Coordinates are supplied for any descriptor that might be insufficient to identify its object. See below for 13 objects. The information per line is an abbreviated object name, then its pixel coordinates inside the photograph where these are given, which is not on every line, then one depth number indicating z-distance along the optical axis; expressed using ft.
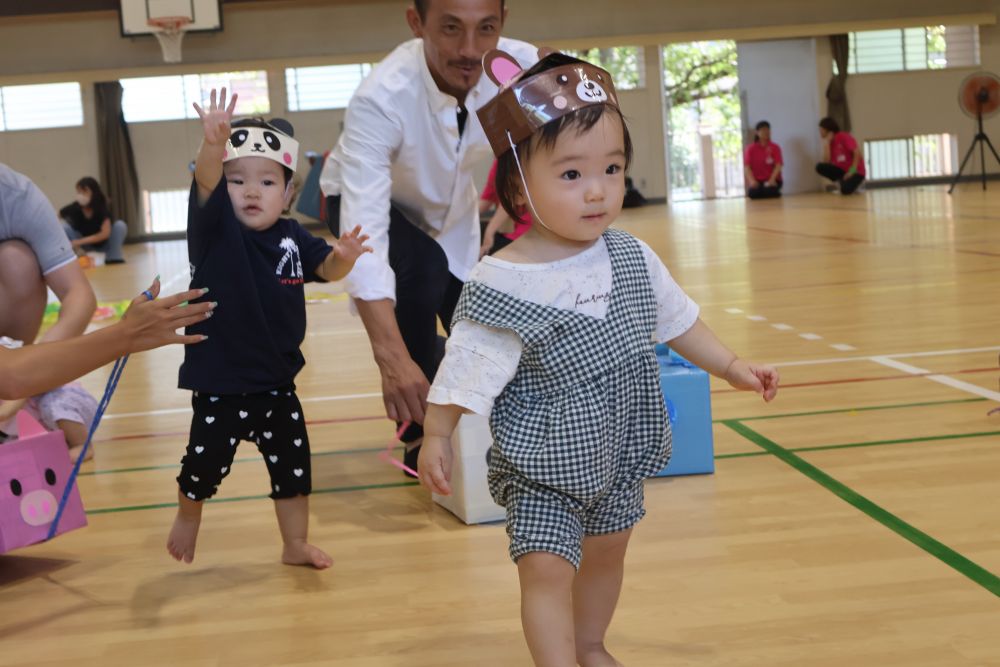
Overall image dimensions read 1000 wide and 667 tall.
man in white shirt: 8.64
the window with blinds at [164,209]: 61.16
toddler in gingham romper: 5.29
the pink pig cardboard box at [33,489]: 8.05
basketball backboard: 51.78
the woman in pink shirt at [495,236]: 11.86
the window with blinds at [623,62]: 62.23
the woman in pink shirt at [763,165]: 61.05
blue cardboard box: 9.41
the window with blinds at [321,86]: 60.59
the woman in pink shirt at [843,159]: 58.59
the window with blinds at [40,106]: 59.52
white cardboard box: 8.59
